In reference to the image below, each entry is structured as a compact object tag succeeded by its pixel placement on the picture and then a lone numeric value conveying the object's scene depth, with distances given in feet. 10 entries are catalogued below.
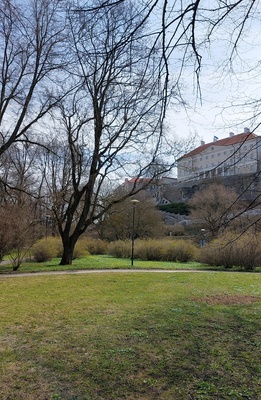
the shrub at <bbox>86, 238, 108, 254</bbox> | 114.62
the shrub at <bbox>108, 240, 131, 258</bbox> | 97.91
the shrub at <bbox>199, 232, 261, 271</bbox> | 63.40
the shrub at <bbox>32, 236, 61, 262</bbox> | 76.74
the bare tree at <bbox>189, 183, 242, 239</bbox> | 127.24
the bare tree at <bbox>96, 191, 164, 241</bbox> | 129.99
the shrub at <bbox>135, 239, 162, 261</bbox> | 91.20
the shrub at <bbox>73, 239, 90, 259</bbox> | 88.05
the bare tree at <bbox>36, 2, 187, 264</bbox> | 61.05
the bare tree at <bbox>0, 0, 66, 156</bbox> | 48.55
